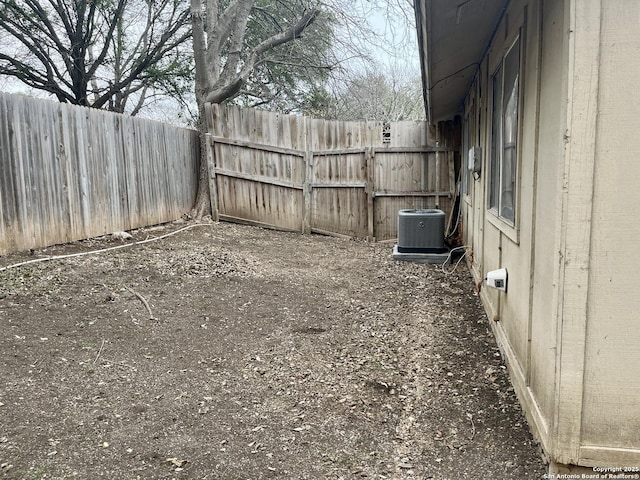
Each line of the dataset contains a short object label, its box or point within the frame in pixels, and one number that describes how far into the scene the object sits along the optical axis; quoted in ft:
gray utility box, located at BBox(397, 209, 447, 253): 22.79
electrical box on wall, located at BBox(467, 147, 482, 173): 16.56
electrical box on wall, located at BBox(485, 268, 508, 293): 10.78
